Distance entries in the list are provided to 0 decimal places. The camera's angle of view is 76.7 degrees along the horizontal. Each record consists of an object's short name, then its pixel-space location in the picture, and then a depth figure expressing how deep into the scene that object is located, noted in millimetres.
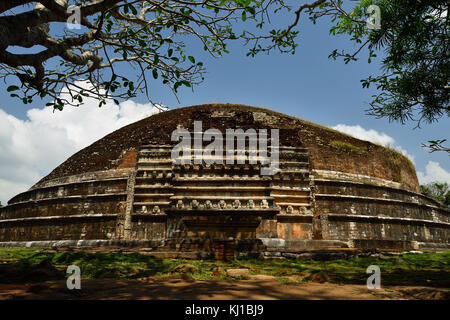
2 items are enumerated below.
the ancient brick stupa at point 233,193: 11102
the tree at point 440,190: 33188
